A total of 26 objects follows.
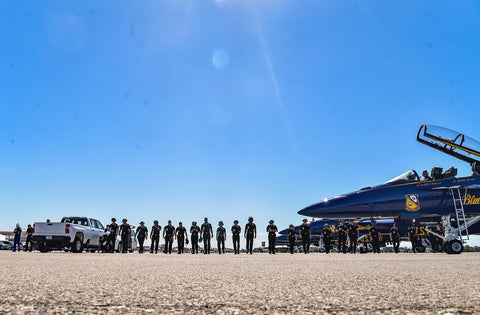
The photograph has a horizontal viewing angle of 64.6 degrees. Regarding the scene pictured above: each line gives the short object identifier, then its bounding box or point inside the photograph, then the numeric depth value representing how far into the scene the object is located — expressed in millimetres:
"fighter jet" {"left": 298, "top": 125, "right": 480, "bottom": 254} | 16562
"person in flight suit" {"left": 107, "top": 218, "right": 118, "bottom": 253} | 19562
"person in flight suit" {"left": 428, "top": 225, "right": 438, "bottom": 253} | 21609
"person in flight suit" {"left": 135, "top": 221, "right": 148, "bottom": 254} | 19594
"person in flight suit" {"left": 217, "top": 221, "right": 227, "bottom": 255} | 18875
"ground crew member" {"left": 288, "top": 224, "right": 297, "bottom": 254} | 17969
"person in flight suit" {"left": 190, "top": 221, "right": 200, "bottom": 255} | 19172
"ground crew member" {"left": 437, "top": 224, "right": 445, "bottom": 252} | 20692
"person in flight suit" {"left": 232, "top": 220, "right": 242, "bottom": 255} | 18328
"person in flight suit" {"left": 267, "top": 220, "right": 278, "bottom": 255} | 17869
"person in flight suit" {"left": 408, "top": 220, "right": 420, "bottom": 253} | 23969
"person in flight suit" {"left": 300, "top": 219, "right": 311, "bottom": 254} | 18091
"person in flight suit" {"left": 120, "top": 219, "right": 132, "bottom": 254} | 19562
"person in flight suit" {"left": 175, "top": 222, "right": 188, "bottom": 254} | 19250
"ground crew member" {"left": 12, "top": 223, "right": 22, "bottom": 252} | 21977
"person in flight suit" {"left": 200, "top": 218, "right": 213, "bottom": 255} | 18969
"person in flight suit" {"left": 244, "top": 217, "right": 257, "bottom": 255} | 17984
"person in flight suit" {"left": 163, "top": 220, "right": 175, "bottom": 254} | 19219
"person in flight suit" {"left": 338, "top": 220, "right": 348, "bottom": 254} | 20294
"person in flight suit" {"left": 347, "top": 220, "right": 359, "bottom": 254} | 20312
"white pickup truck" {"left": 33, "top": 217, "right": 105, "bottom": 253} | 18125
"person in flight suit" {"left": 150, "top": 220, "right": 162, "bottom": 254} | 19703
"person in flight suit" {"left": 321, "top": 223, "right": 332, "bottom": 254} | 18336
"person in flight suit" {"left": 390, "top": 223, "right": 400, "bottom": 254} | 21844
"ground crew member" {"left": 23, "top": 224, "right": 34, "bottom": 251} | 22562
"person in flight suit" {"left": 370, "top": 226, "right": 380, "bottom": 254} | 21106
